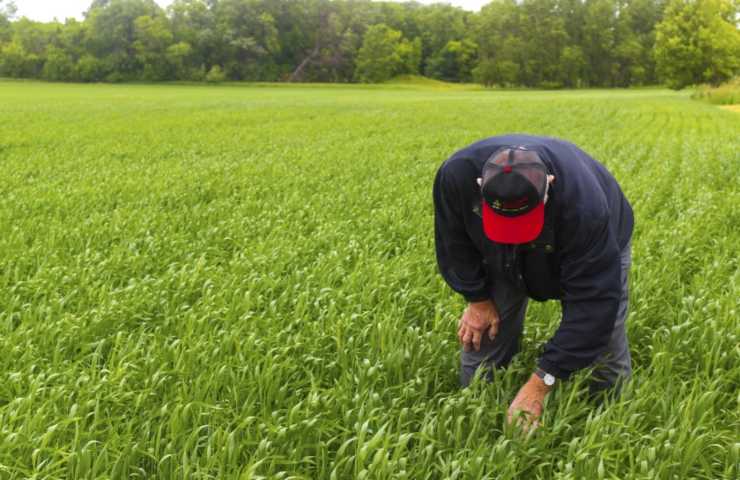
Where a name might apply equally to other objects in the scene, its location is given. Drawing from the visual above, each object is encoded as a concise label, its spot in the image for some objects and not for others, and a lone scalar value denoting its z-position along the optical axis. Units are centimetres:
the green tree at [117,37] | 9044
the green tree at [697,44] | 6719
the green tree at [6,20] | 10212
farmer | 258
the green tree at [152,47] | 9044
